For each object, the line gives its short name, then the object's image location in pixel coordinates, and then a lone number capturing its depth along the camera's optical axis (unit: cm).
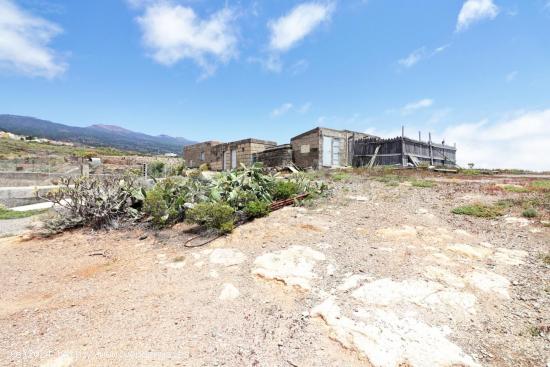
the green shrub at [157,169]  1634
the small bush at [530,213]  558
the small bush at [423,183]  885
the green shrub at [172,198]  618
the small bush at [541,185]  788
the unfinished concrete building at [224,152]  2028
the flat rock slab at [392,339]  241
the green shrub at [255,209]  612
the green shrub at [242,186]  647
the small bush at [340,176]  1051
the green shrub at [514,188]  775
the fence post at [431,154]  1864
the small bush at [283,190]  732
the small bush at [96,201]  646
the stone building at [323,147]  1734
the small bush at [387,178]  981
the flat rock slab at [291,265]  374
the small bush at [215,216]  543
